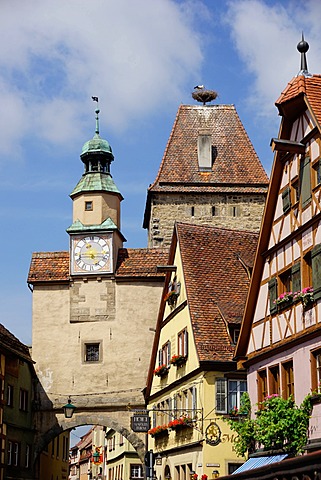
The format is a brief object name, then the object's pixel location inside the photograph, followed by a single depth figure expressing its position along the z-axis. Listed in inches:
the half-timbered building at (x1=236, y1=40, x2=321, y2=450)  641.0
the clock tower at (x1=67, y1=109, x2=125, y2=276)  1392.7
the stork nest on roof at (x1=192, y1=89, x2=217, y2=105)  1962.4
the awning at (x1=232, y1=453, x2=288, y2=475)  658.2
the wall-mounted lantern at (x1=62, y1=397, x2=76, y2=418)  1143.0
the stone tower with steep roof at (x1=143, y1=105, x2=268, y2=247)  1755.7
